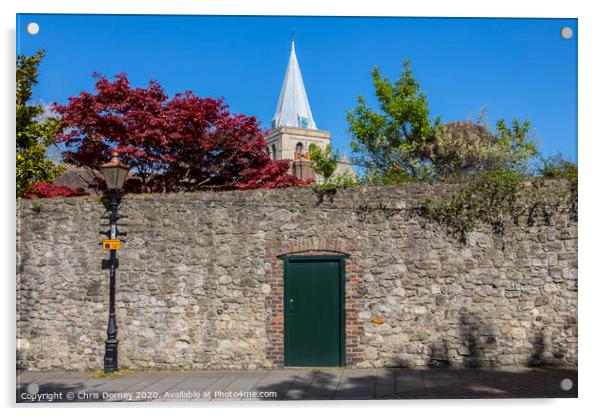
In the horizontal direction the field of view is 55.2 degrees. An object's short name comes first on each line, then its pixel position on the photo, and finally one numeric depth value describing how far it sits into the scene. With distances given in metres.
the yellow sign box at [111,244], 8.97
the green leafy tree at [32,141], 8.41
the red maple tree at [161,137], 11.96
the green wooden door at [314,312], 8.77
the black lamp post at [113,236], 8.83
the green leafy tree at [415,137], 13.42
